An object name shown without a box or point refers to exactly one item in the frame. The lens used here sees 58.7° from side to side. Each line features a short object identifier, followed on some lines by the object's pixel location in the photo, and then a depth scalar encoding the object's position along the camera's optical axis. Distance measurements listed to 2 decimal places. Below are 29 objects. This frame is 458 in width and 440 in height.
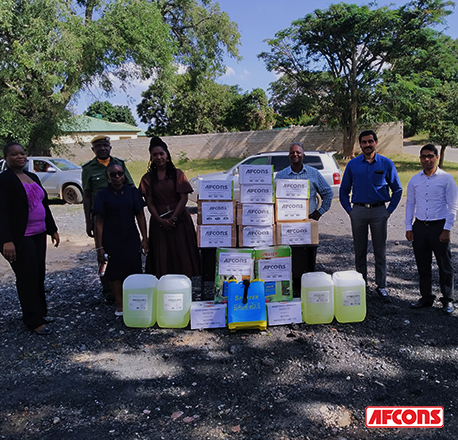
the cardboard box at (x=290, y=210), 4.79
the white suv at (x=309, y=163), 11.40
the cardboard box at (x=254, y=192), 4.79
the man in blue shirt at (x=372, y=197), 4.88
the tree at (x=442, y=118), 17.88
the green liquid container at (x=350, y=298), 4.43
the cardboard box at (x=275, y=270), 4.62
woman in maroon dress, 4.74
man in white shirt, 4.55
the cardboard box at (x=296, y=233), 4.77
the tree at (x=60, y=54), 15.27
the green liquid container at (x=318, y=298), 4.41
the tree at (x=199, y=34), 23.05
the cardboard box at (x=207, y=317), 4.41
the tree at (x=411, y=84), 19.56
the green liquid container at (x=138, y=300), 4.41
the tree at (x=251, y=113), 32.31
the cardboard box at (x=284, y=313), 4.41
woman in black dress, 4.47
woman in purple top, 4.12
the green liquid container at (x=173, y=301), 4.37
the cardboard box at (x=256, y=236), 4.75
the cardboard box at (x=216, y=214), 4.77
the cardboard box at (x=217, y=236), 4.75
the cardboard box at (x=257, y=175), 4.79
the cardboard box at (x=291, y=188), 4.77
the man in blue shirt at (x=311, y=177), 5.12
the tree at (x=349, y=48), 19.44
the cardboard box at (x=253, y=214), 4.75
